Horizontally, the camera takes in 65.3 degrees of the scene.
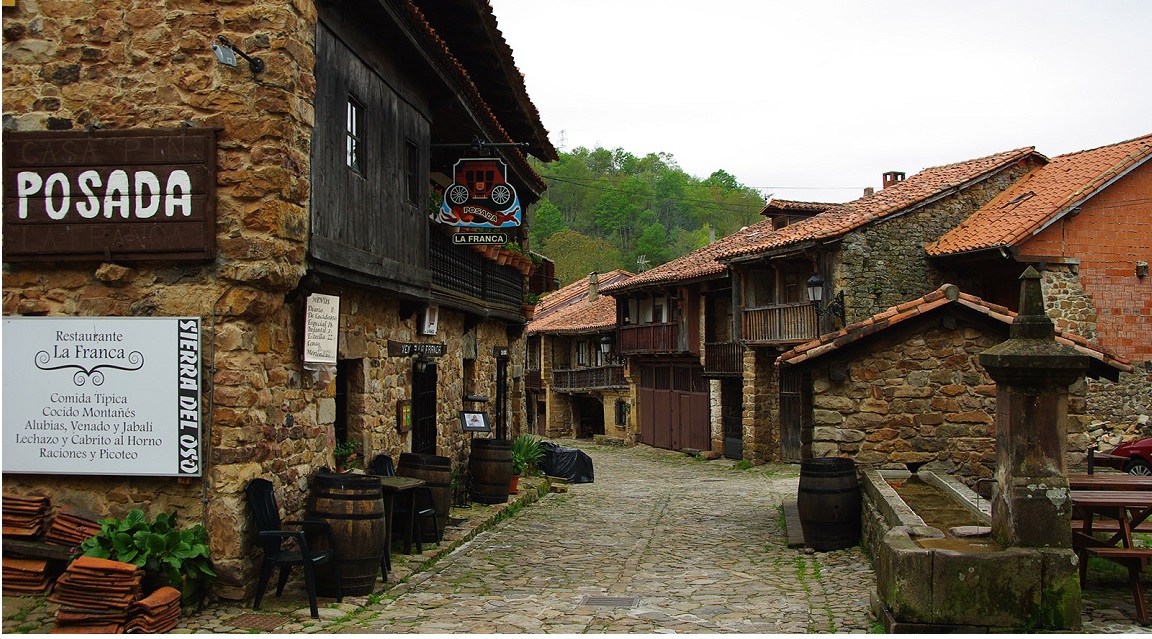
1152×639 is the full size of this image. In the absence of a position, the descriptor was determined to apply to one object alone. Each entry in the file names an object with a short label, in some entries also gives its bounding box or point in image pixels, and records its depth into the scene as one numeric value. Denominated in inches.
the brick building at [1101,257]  722.2
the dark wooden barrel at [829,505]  369.7
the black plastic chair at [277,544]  255.6
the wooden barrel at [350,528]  276.1
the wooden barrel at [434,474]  381.7
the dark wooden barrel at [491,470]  486.6
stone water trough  219.6
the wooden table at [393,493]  316.4
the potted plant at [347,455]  342.6
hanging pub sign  443.8
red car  591.2
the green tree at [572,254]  1939.0
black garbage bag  710.5
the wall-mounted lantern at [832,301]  774.6
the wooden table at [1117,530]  245.6
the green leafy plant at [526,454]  595.5
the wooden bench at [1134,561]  244.1
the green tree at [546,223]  2193.7
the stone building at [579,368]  1366.9
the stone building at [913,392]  397.1
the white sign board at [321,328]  297.3
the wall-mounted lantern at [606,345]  1348.4
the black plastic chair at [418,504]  351.6
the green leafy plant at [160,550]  241.8
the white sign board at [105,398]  255.6
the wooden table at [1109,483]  300.8
